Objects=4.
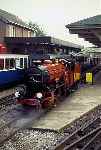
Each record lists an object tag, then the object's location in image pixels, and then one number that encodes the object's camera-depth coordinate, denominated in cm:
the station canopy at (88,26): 3064
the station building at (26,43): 3666
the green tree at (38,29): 10468
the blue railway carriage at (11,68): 2384
